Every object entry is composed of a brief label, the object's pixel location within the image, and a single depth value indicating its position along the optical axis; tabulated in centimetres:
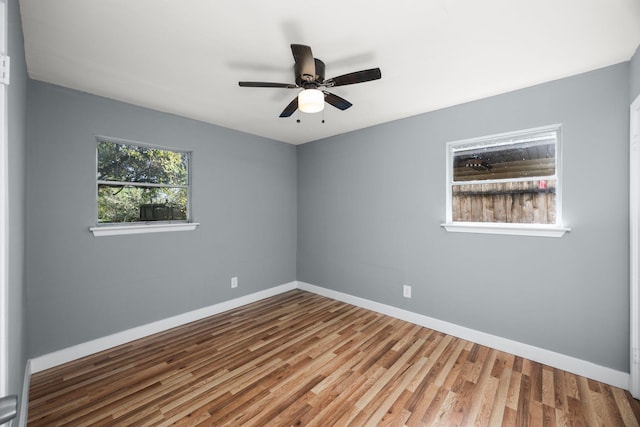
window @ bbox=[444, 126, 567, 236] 253
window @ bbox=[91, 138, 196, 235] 281
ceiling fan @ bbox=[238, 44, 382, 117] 174
